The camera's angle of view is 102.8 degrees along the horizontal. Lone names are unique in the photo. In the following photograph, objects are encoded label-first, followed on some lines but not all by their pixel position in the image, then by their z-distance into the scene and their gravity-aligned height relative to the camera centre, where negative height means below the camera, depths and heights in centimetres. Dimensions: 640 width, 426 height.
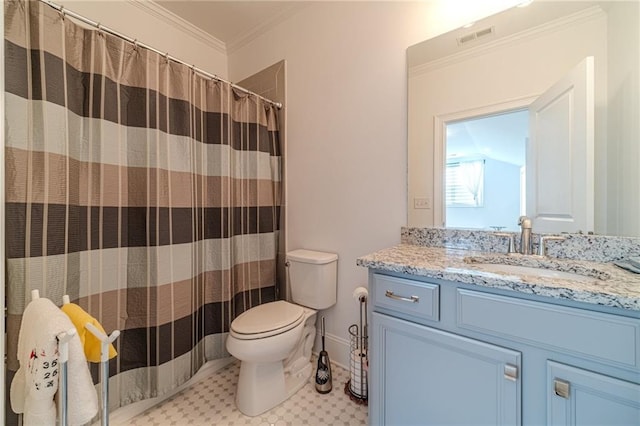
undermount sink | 89 -23
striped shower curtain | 95 +9
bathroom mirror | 95 +47
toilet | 125 -64
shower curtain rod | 100 +81
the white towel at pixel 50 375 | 64 -41
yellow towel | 73 -35
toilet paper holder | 136 -81
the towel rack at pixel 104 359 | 68 -40
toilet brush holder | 144 -94
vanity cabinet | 64 -44
